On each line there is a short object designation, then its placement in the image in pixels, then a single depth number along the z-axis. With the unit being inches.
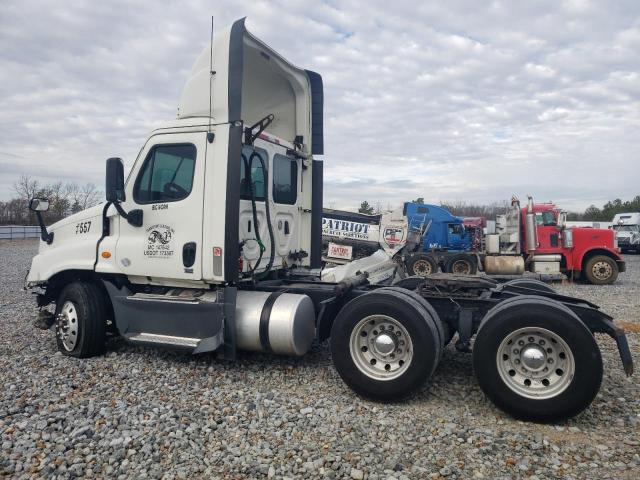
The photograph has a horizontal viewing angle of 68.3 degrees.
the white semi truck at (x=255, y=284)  160.7
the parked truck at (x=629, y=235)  1258.0
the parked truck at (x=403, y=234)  708.0
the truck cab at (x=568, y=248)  606.2
